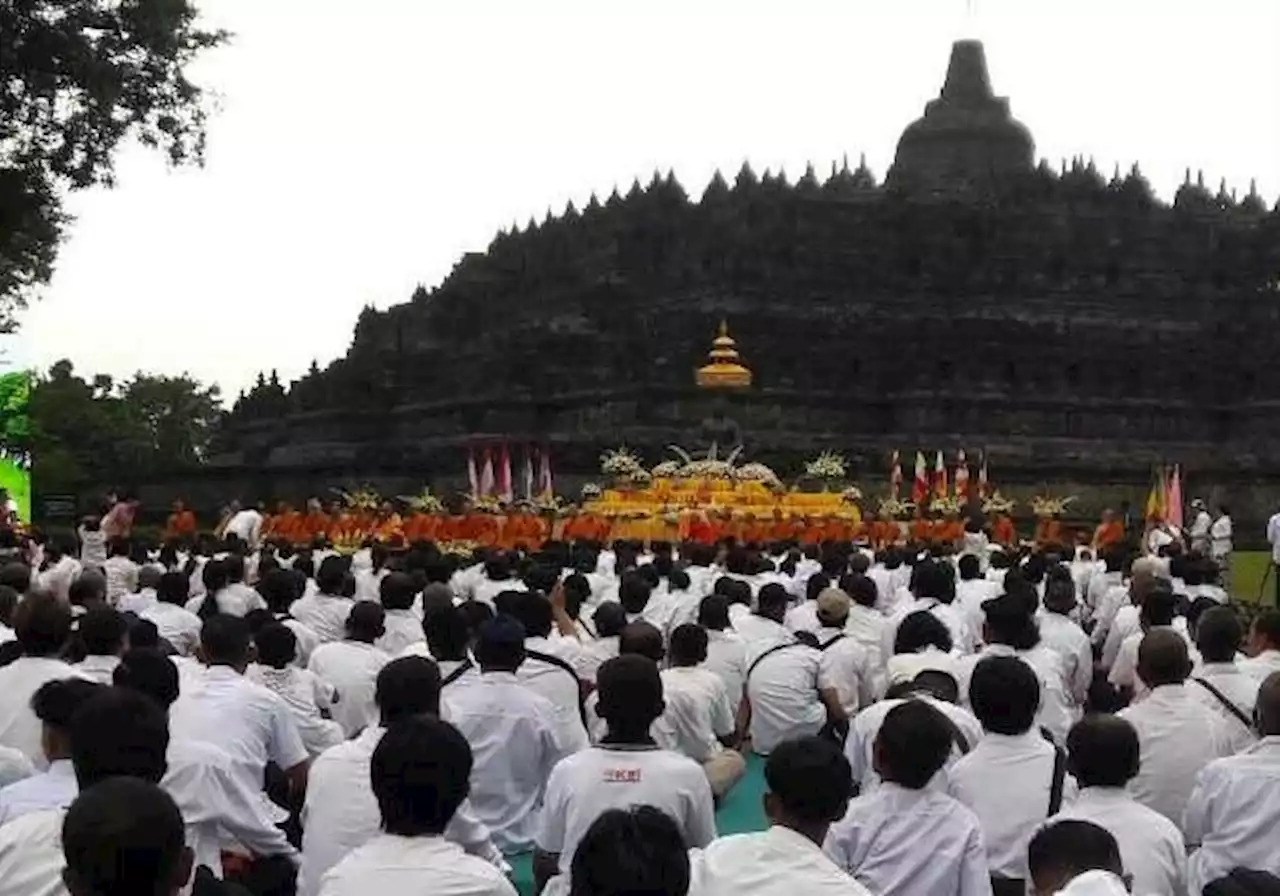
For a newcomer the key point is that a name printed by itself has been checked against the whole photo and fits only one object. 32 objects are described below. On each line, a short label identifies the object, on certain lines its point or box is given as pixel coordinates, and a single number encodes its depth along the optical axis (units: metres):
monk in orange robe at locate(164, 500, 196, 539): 26.37
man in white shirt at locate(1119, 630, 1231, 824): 7.96
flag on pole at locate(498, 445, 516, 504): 30.92
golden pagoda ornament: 41.06
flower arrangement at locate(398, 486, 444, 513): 28.39
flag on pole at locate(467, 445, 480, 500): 31.23
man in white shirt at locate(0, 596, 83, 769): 8.03
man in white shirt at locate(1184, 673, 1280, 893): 6.54
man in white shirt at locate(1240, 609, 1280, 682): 9.22
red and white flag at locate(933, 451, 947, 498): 33.09
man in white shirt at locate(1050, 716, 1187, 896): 6.05
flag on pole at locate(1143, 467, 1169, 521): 29.38
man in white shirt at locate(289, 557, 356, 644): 12.61
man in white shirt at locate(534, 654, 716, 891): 6.54
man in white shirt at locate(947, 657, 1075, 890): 6.90
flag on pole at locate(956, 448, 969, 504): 32.22
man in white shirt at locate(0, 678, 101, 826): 5.66
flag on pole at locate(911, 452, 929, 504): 32.06
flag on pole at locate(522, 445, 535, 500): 31.62
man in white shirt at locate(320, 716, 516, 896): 4.91
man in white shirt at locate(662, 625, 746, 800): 9.58
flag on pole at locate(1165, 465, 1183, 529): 29.18
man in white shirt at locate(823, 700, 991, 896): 6.02
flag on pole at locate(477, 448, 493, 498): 31.03
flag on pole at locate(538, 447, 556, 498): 31.42
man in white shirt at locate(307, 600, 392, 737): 9.89
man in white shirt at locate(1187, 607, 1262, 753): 8.43
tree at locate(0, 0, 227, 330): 23.47
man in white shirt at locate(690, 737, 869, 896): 5.02
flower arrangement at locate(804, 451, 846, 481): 32.34
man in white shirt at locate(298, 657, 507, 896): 6.82
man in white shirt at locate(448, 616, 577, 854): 8.48
